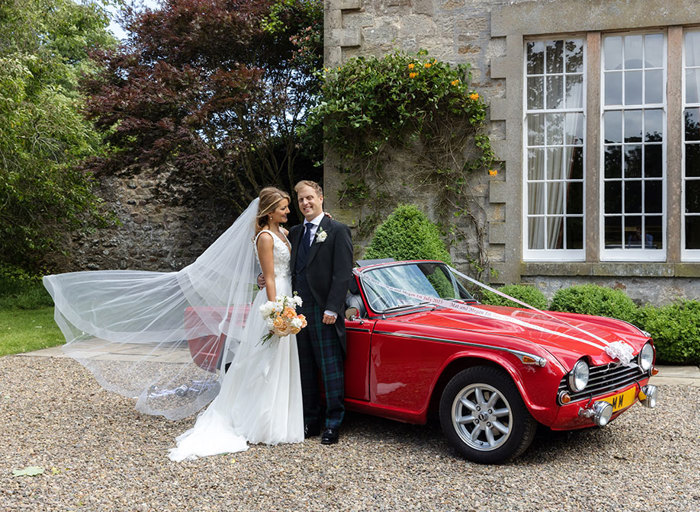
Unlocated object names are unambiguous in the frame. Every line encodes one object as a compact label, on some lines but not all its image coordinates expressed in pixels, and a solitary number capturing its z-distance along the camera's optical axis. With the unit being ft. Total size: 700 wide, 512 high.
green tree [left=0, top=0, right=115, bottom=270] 36.60
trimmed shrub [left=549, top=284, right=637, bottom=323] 24.62
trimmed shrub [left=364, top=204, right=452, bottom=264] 25.96
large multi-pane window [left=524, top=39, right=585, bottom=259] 28.63
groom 15.47
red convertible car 12.96
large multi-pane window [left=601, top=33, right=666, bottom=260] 27.71
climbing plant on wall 28.50
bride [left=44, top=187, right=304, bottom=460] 15.72
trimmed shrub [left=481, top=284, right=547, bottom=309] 25.67
